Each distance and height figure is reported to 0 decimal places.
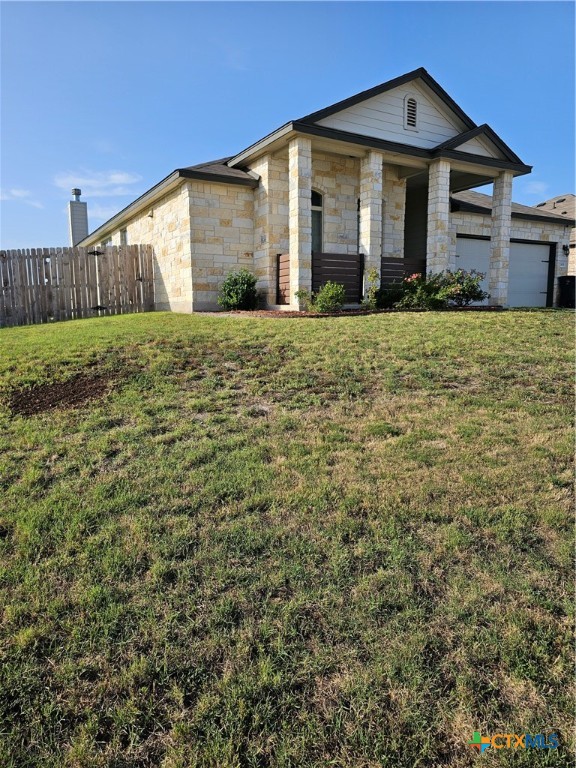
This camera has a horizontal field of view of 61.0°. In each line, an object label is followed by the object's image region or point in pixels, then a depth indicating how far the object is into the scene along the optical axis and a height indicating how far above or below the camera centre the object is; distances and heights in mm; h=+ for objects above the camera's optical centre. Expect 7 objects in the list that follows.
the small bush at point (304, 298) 11453 +231
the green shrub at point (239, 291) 12180 +420
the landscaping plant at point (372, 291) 12281 +416
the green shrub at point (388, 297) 12531 +270
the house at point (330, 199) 11969 +2911
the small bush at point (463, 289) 12916 +489
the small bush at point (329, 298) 11094 +220
